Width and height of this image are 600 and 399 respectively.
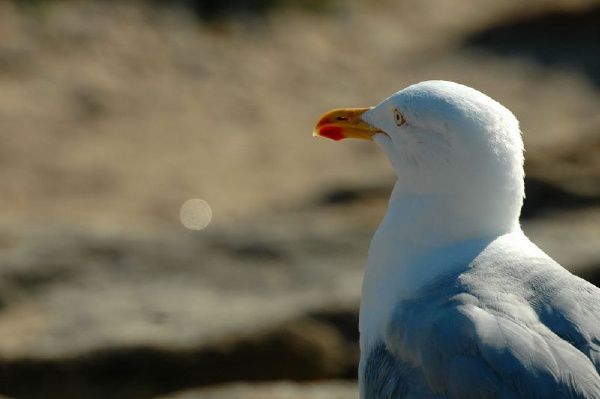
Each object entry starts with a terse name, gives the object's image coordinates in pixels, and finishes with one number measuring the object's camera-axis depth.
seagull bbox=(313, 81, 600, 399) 5.87
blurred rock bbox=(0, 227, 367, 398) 10.70
